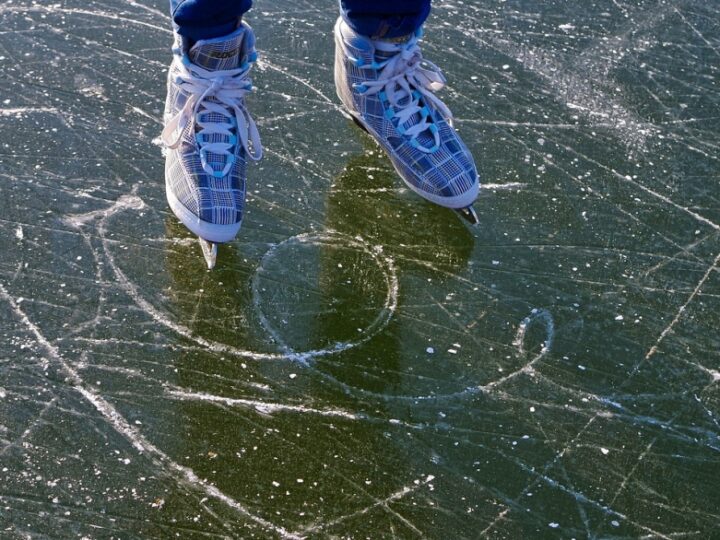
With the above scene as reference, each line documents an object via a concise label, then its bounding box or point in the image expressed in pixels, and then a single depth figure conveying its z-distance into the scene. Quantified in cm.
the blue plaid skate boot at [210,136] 204
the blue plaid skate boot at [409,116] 220
